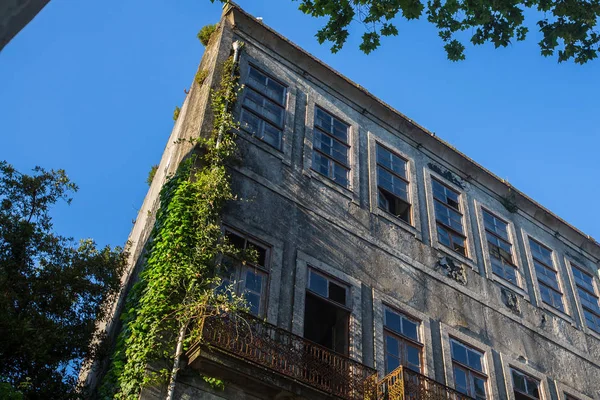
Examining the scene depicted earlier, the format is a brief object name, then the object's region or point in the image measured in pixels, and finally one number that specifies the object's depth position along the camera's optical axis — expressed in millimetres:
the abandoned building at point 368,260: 9820
